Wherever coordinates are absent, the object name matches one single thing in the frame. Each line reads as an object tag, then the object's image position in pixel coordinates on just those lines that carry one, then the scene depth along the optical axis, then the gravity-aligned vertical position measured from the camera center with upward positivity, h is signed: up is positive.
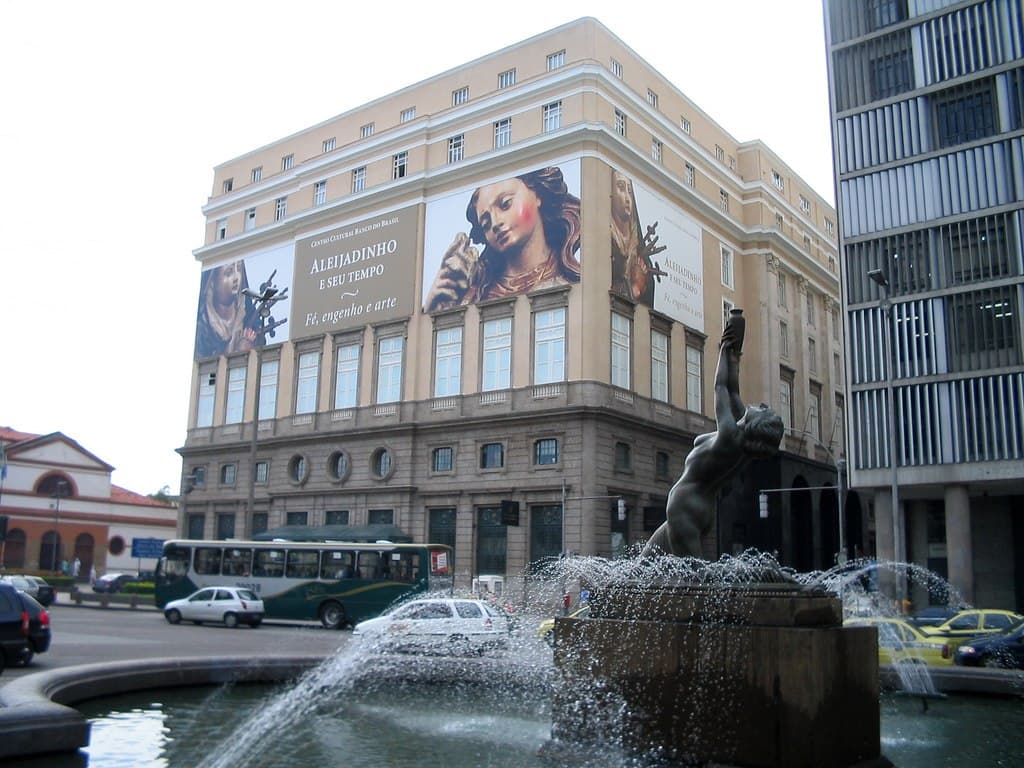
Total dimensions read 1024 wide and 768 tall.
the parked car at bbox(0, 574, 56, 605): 36.62 -1.51
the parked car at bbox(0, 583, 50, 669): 14.75 -1.26
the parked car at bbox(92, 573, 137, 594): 51.96 -1.76
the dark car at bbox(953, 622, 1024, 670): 17.53 -1.54
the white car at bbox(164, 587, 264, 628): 31.97 -1.82
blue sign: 43.16 +0.17
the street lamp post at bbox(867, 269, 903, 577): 30.35 +3.69
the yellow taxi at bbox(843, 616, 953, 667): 15.57 -1.33
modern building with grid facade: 35.12 +11.47
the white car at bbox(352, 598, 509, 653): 15.16 -1.34
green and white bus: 32.66 -0.68
